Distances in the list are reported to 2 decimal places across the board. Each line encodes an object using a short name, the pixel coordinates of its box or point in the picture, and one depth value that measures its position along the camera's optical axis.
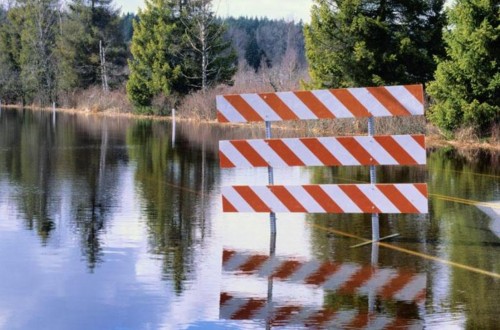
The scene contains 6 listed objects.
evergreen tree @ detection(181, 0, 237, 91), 51.81
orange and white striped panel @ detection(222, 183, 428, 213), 10.43
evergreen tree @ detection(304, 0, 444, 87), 32.84
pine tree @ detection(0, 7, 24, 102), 84.62
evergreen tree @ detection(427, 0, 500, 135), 25.61
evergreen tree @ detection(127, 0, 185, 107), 52.50
